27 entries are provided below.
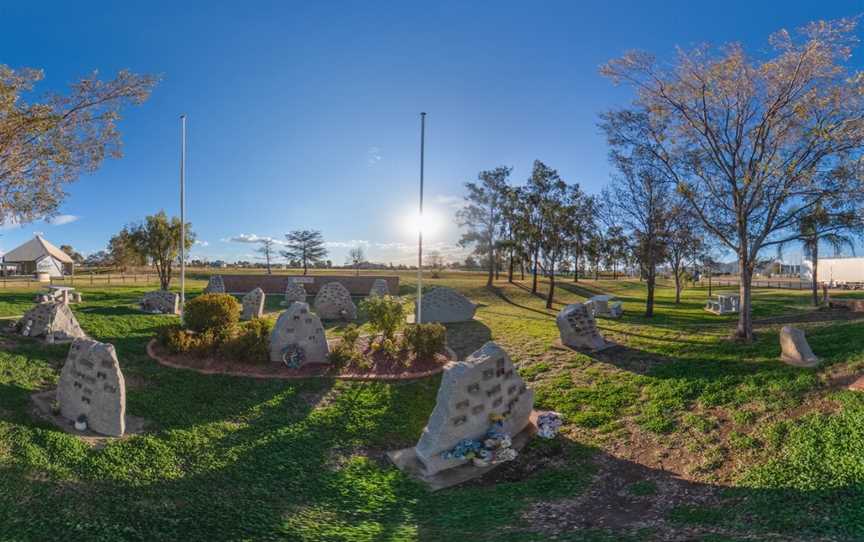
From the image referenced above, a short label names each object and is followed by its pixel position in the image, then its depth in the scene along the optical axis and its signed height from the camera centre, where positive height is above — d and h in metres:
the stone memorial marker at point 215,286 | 31.13 -1.55
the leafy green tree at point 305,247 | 72.31 +2.75
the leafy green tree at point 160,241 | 33.41 +1.59
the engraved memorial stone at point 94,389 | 8.95 -2.56
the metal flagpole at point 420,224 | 18.02 +1.66
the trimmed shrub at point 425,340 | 14.25 -2.29
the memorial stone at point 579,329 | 15.23 -2.01
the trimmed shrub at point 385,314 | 15.01 -1.58
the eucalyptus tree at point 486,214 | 38.81 +4.70
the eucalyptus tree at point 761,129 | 13.45 +4.50
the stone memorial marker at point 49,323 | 14.54 -2.00
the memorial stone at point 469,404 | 8.31 -2.59
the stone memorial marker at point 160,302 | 21.52 -1.87
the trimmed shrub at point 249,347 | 13.40 -2.46
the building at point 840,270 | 48.34 +0.29
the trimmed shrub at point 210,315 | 14.66 -1.66
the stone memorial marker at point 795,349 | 11.46 -1.98
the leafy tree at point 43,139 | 12.58 +3.68
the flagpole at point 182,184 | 17.87 +3.09
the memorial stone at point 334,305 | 22.50 -1.96
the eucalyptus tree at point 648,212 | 23.48 +3.00
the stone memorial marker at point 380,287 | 30.29 -1.42
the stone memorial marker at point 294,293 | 28.32 -1.79
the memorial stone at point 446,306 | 21.55 -1.87
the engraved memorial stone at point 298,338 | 13.40 -2.19
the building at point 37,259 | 52.03 +0.24
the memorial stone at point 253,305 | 22.31 -2.01
